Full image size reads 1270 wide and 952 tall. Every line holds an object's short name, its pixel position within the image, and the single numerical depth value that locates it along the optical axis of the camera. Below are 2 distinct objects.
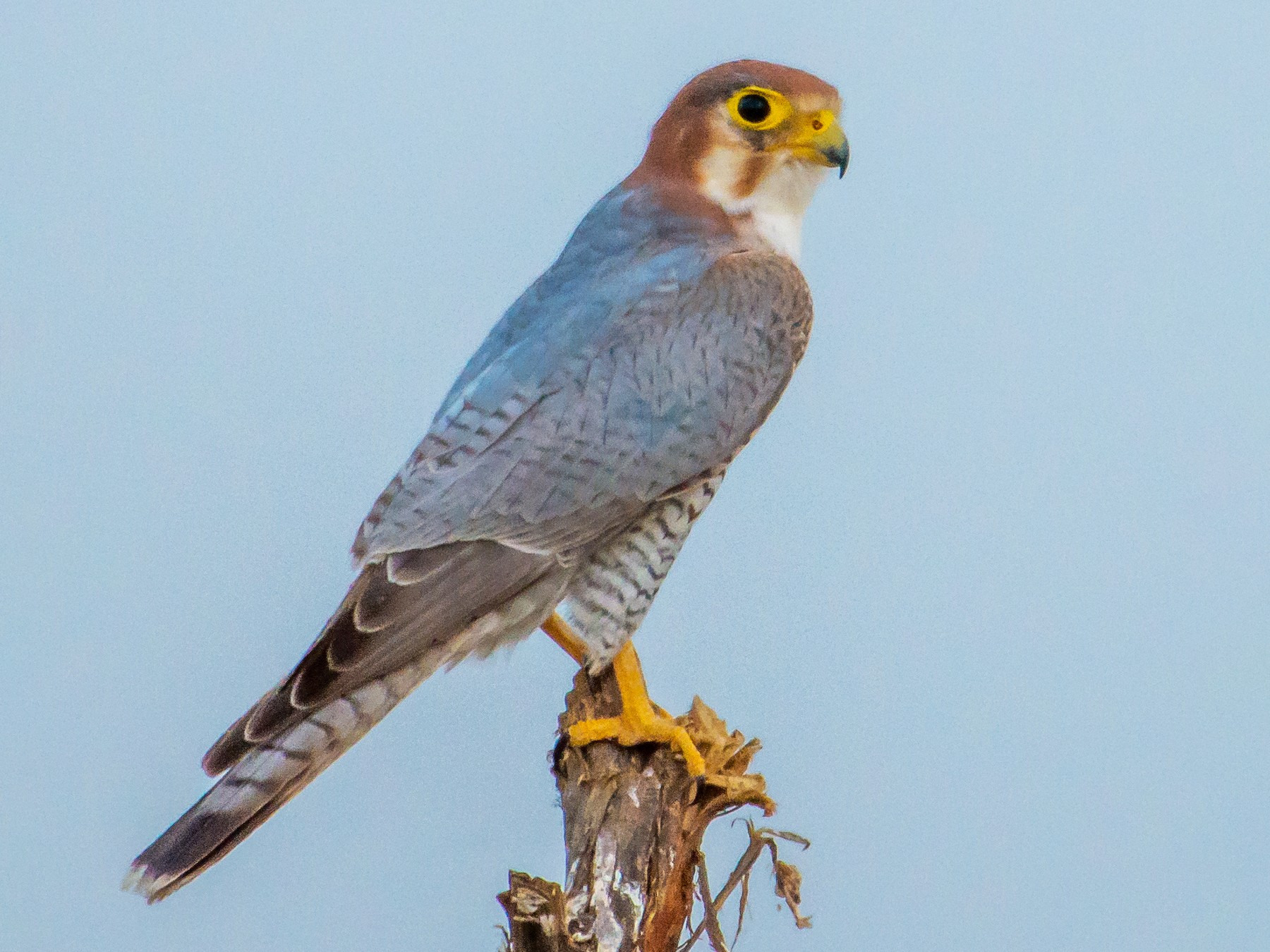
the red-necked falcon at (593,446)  4.76
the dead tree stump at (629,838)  4.80
